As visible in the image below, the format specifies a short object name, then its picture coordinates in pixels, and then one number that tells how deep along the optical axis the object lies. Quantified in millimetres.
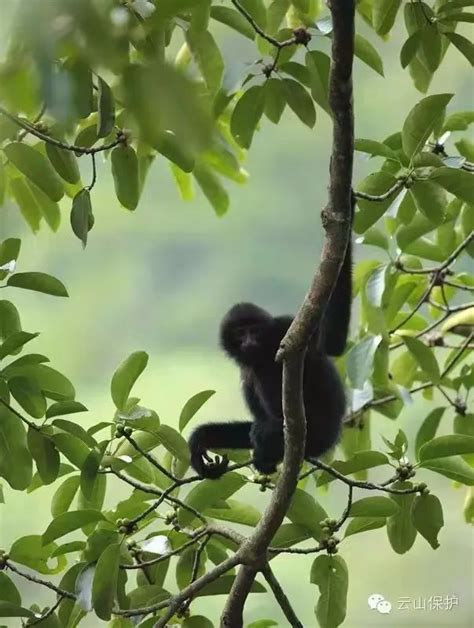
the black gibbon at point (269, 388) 17295
